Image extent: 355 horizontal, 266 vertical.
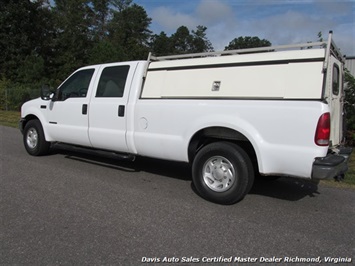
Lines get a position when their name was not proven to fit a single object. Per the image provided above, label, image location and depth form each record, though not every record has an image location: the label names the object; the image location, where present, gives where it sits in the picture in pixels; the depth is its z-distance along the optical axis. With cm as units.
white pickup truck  430
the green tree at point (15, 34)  3381
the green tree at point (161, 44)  7544
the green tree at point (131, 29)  5538
